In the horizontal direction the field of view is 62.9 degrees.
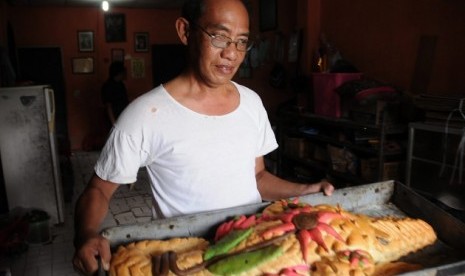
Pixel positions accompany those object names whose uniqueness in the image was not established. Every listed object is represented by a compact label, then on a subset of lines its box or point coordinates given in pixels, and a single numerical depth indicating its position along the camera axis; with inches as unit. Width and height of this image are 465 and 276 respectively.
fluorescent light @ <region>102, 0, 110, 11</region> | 288.3
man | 53.6
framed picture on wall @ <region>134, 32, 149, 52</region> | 360.4
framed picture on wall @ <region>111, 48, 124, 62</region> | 355.3
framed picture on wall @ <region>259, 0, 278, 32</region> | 255.6
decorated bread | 42.2
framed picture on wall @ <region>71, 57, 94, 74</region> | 347.3
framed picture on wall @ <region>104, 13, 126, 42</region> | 349.5
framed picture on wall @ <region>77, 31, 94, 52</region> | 345.4
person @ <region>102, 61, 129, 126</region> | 285.9
